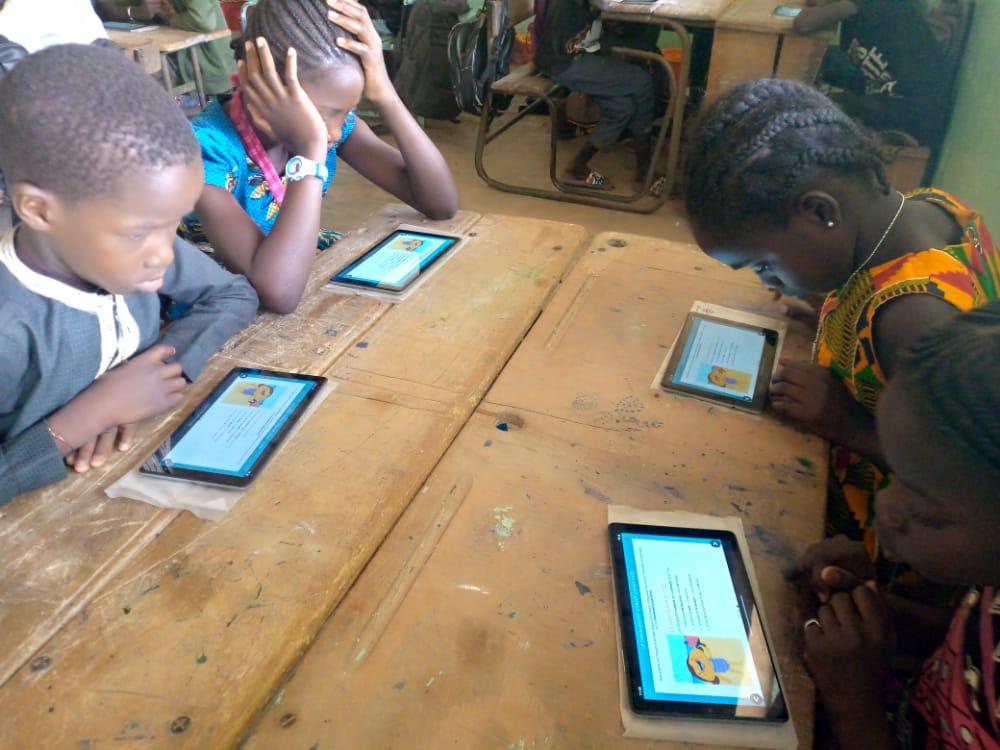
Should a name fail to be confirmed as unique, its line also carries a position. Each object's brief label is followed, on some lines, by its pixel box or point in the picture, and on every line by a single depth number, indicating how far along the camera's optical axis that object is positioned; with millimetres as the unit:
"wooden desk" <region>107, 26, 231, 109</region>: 3682
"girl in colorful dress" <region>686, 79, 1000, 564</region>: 1043
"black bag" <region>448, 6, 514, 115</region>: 3523
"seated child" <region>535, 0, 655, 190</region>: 3500
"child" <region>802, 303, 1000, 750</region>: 659
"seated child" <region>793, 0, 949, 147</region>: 3121
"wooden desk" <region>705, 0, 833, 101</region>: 3158
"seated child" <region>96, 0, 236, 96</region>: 4070
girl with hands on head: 1342
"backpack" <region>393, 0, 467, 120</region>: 4453
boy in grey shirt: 851
